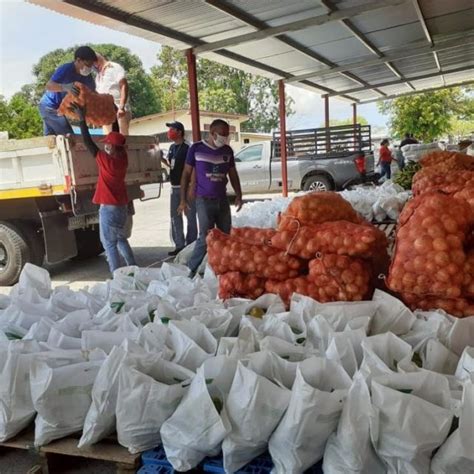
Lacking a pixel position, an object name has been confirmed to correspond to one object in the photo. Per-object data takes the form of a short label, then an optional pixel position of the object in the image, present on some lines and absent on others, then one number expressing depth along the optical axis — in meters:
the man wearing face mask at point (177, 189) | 7.84
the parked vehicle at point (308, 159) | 15.76
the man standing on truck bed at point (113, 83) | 7.21
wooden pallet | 1.73
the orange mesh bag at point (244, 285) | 2.66
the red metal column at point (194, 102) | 8.77
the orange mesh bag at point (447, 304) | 2.15
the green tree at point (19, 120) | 19.56
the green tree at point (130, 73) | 41.66
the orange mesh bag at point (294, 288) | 2.44
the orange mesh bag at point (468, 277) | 2.06
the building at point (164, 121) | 31.69
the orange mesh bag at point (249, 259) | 2.55
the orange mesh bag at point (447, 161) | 4.75
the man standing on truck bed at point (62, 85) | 6.56
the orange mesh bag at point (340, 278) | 2.35
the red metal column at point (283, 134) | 13.65
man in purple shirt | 6.23
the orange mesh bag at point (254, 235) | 2.69
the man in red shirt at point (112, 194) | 5.94
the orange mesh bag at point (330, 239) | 2.38
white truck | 6.52
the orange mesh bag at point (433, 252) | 2.05
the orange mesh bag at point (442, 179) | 3.45
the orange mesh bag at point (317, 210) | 2.67
